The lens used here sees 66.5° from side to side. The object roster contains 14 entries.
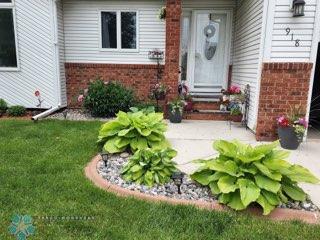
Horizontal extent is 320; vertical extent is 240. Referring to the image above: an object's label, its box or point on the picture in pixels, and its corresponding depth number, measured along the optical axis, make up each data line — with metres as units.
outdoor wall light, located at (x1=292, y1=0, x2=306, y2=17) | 3.72
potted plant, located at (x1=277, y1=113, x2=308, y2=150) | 3.82
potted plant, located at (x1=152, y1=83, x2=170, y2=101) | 5.54
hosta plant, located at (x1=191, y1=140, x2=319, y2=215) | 2.23
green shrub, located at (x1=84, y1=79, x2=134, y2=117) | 5.80
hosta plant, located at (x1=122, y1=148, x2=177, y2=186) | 2.64
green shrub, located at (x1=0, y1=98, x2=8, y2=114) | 6.19
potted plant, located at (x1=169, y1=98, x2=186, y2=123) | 5.32
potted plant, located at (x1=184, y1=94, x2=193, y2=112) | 5.71
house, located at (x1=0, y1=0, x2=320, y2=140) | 6.05
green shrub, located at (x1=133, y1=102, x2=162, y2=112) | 6.04
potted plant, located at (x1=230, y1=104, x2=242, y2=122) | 5.24
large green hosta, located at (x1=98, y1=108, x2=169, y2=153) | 3.37
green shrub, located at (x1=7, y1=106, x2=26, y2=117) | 6.03
